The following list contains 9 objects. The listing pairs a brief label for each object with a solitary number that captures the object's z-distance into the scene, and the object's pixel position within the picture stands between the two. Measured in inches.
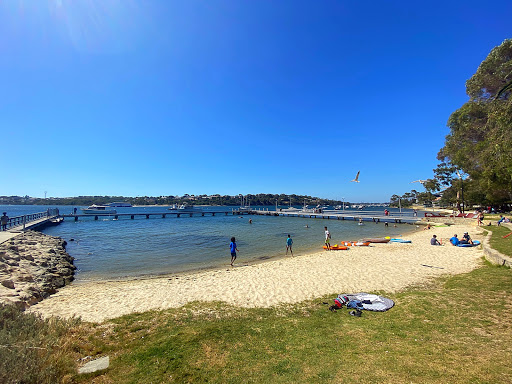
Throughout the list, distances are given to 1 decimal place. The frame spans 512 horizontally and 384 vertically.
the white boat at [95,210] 3289.6
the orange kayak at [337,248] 737.0
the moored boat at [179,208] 4570.6
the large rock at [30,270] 349.7
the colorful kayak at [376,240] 836.0
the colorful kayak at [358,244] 787.0
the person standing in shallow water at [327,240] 744.3
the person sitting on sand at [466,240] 654.3
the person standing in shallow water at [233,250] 567.2
